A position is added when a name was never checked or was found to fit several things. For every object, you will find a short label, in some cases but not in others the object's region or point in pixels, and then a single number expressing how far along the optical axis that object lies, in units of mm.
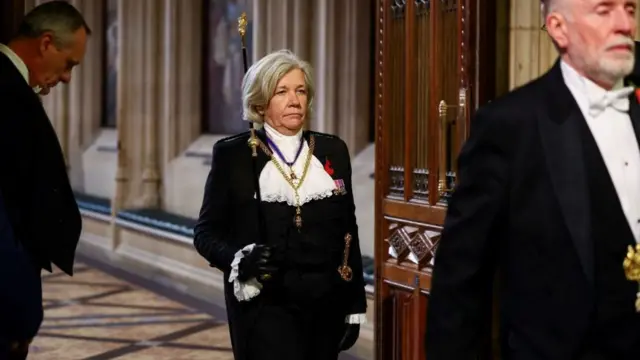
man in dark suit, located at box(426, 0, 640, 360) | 3646
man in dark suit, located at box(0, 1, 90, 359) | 4832
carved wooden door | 7387
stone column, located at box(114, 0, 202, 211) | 18969
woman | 6340
